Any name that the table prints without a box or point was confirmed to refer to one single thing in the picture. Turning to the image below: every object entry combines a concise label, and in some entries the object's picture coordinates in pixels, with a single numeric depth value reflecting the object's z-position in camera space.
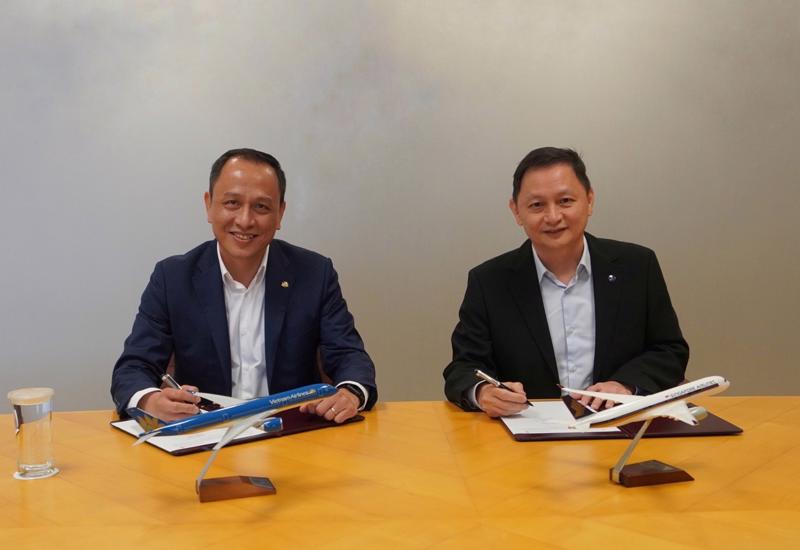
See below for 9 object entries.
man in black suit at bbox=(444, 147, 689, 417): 3.05
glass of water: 2.02
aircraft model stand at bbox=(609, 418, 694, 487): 1.88
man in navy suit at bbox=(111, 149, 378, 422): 3.02
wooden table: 1.61
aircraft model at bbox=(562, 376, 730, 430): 1.90
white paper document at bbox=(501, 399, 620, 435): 2.34
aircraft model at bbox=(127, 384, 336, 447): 1.85
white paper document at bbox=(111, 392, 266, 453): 2.21
